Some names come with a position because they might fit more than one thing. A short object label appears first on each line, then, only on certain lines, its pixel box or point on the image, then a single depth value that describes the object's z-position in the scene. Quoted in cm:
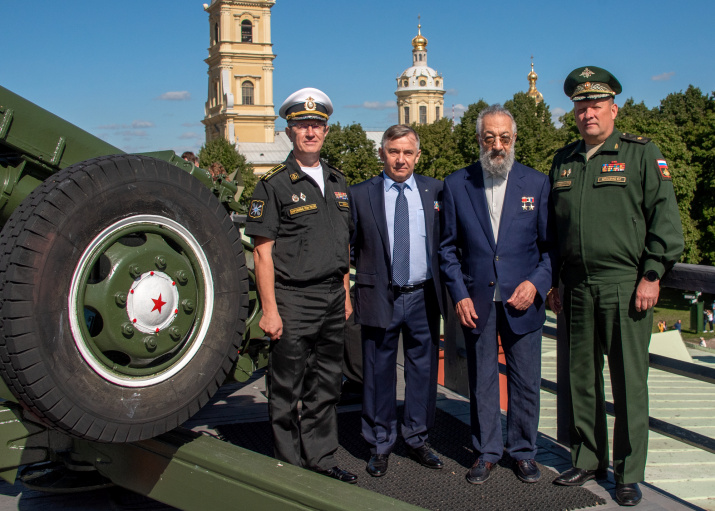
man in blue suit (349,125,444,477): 390
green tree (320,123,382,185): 6144
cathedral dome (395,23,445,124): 13025
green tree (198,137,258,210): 6456
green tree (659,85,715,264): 3650
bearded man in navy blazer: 368
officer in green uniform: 334
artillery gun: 224
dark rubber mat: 338
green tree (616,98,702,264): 3553
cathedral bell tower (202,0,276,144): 10144
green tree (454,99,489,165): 5375
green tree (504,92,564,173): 5062
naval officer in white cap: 349
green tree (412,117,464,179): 5800
